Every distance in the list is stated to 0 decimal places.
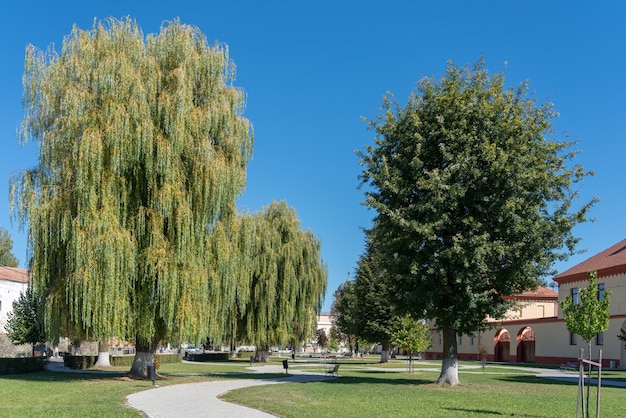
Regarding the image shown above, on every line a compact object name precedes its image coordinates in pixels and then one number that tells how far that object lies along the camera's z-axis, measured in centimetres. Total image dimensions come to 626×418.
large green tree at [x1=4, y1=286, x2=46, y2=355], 3938
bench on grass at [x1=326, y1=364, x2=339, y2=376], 2822
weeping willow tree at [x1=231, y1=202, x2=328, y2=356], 4028
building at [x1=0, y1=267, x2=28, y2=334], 6167
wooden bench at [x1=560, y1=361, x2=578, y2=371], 4285
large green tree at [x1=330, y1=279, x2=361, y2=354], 4747
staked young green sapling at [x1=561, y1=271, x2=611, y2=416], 1349
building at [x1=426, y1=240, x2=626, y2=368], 4475
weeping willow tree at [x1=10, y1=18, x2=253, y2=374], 2112
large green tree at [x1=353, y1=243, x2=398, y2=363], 4606
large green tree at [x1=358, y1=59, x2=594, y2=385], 2259
